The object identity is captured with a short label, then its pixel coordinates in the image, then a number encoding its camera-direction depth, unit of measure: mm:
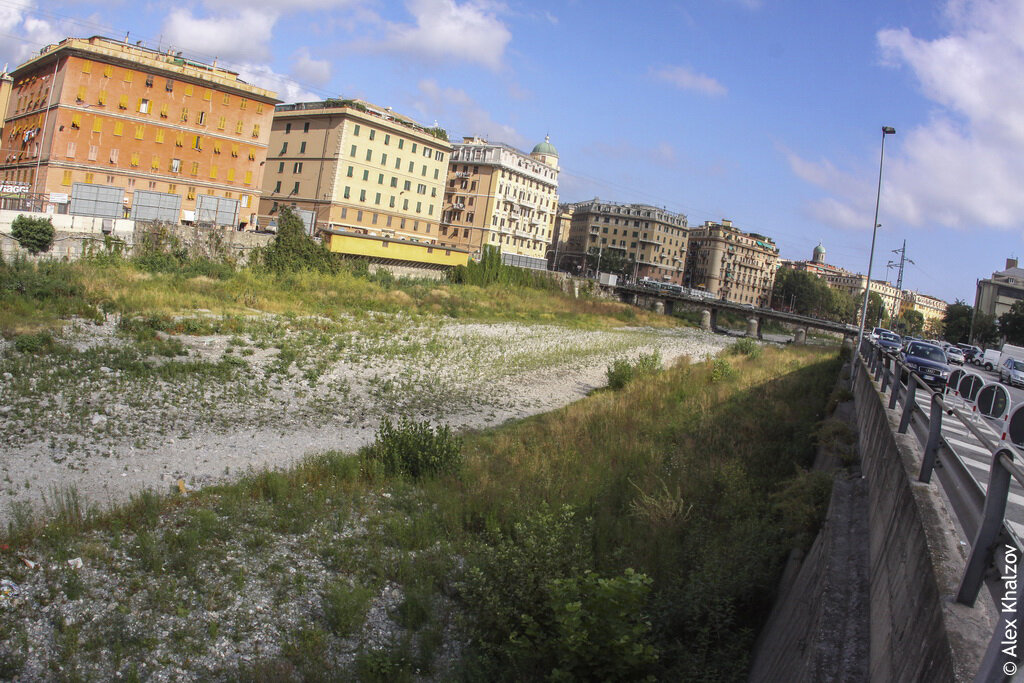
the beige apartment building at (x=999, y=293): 105188
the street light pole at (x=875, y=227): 34119
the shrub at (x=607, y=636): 7324
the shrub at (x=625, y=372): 31091
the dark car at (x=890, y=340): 45712
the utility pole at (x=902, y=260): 70750
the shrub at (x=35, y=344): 21484
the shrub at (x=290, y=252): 45656
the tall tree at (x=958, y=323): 91794
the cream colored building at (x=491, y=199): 97062
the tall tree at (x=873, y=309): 164875
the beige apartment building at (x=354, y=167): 64312
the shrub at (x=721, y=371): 32659
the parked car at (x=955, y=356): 43719
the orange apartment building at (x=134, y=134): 44219
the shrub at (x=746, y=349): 48356
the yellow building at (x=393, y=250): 53562
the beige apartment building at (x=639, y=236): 136125
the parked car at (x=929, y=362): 28391
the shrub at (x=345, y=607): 9797
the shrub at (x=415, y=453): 15930
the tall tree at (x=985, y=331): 84562
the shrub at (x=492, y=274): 66688
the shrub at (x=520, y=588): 8516
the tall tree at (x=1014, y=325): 74625
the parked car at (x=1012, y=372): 40344
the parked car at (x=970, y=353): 57125
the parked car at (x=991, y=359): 51159
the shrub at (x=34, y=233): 32719
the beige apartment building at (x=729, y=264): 149500
